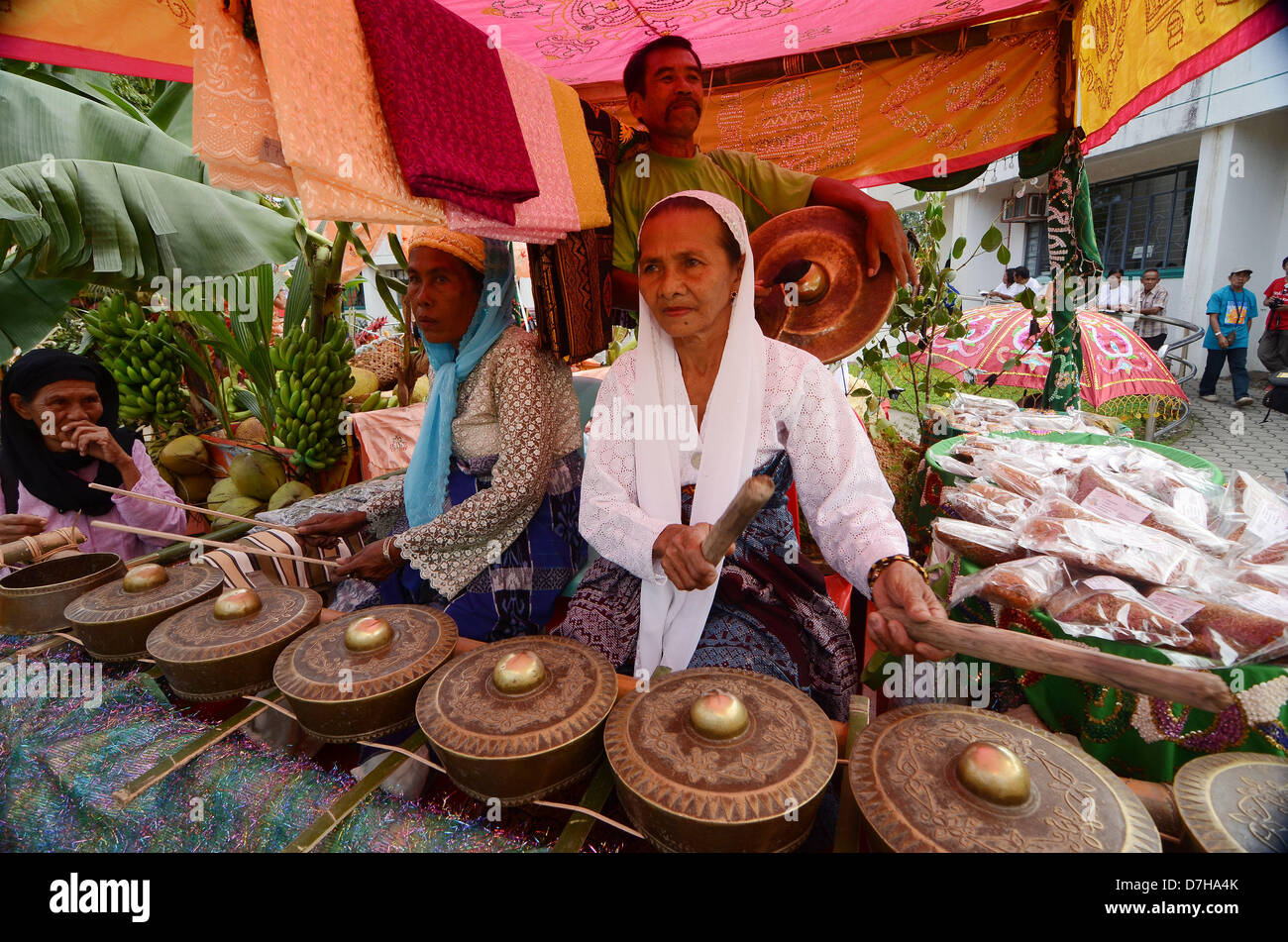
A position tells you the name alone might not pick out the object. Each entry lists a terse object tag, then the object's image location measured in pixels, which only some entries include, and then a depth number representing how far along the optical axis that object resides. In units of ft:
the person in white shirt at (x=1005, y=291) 29.71
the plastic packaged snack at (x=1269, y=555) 4.46
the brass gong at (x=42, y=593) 5.64
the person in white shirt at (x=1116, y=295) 38.90
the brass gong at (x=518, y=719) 3.39
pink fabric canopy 8.61
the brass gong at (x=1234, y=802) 2.69
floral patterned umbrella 21.90
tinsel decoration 3.62
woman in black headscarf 8.43
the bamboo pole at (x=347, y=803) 3.44
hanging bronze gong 8.34
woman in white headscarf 5.60
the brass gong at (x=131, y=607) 5.11
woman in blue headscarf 7.13
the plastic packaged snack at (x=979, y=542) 5.06
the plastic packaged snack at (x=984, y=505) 5.54
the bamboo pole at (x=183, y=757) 3.92
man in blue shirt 29.17
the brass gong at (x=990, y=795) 2.66
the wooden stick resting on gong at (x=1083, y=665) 2.55
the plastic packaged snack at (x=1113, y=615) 3.89
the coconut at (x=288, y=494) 11.57
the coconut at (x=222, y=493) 12.00
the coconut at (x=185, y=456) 12.68
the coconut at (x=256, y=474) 12.01
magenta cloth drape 4.66
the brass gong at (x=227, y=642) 4.54
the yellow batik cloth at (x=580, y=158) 7.02
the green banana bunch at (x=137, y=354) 13.47
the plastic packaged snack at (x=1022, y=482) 5.90
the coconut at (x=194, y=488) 12.87
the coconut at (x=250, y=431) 14.14
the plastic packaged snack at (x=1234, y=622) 3.69
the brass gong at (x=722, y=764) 2.91
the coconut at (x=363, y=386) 16.28
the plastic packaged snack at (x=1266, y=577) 4.12
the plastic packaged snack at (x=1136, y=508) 4.88
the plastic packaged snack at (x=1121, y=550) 4.39
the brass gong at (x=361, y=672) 3.99
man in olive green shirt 7.97
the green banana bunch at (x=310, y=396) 12.21
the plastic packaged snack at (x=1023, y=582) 4.40
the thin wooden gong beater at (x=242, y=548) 5.86
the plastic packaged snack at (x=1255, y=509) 4.78
